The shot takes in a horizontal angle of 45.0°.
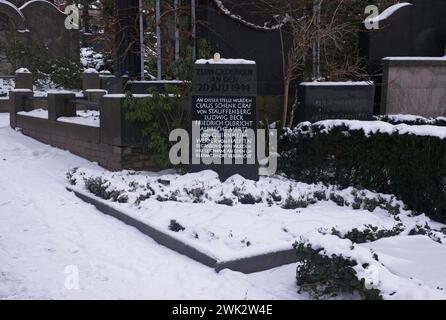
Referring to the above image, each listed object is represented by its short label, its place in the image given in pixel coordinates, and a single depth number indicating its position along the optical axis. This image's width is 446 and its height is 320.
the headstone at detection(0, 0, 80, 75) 22.81
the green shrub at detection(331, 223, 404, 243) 5.50
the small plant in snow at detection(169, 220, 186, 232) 5.72
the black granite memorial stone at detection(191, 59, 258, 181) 7.90
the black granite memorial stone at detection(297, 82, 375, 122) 9.37
